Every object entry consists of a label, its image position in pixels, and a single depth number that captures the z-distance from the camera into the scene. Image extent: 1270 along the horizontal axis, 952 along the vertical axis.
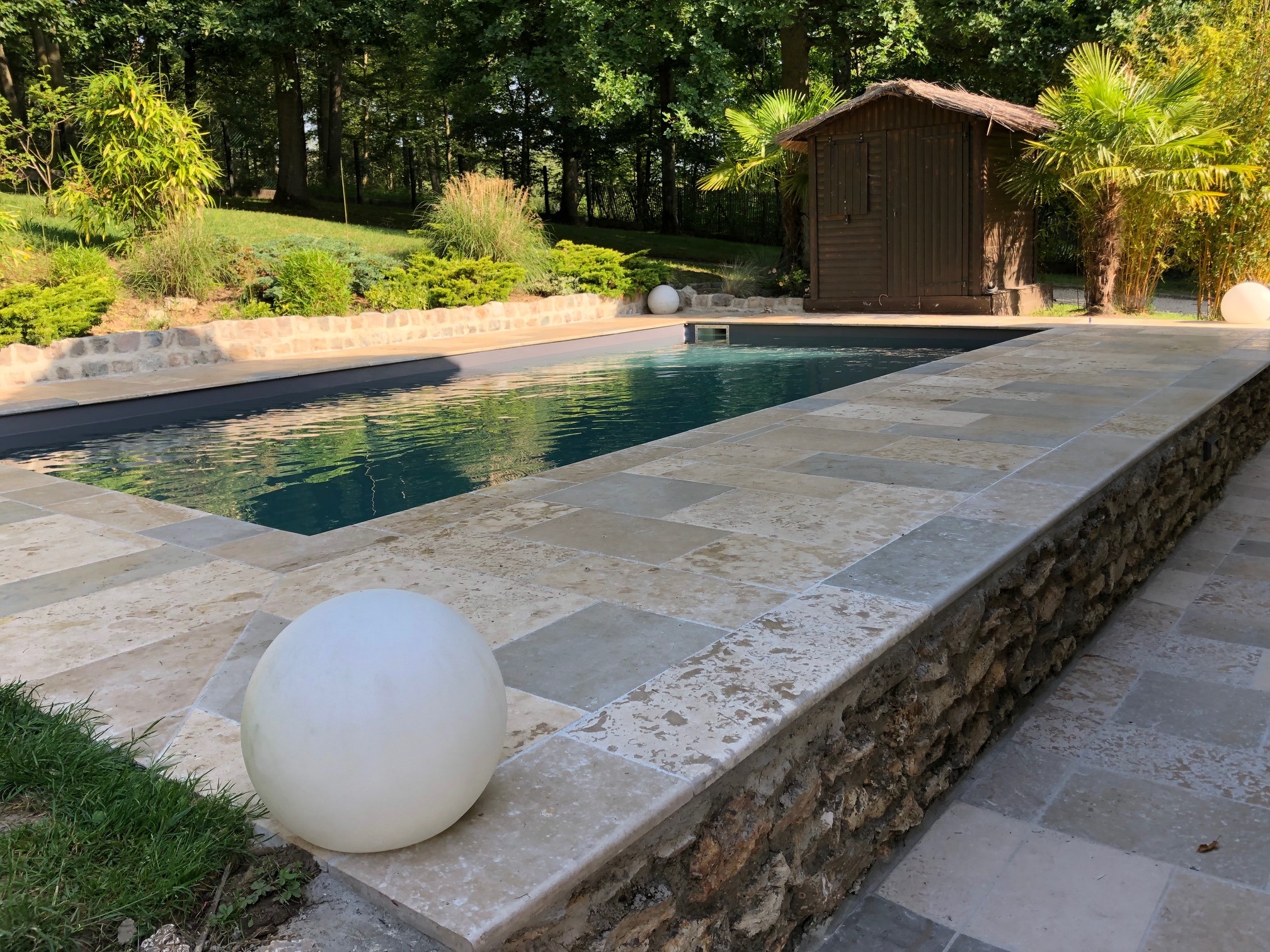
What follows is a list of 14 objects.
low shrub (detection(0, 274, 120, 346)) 8.02
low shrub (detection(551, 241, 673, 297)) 13.34
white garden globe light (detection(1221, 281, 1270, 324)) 9.39
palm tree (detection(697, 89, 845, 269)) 13.50
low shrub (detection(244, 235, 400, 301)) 10.46
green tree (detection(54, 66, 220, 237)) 9.47
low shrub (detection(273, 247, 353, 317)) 10.16
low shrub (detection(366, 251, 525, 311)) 11.27
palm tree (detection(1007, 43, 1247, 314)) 10.05
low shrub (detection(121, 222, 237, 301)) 9.81
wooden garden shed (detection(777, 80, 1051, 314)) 12.02
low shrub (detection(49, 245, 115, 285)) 8.75
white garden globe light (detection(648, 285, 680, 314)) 13.67
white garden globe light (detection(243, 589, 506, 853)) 1.52
